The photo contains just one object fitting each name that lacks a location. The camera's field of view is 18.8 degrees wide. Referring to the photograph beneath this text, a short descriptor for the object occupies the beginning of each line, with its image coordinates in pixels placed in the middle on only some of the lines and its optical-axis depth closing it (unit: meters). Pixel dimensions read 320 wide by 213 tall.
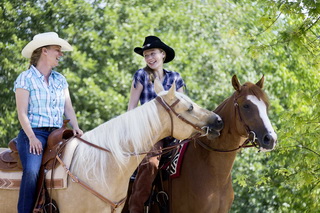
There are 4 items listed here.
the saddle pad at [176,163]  10.35
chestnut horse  9.69
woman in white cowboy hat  8.72
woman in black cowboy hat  11.04
